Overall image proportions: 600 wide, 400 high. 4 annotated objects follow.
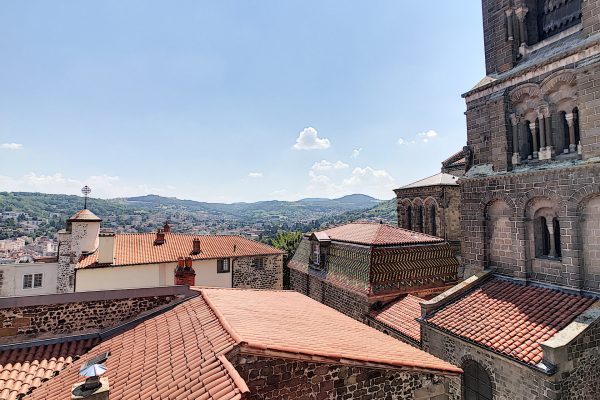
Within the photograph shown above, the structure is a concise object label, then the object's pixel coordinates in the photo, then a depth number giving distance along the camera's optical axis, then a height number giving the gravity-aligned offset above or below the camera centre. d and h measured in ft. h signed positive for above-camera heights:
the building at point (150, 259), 81.46 -11.33
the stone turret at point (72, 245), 84.48 -7.42
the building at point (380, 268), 55.67 -9.18
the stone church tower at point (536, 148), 34.04 +8.76
